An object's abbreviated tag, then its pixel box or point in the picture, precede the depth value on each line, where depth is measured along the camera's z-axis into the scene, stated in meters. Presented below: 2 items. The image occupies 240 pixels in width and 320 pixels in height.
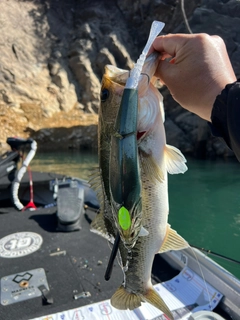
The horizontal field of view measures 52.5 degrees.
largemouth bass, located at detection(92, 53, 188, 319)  0.39
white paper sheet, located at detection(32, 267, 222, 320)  0.65
